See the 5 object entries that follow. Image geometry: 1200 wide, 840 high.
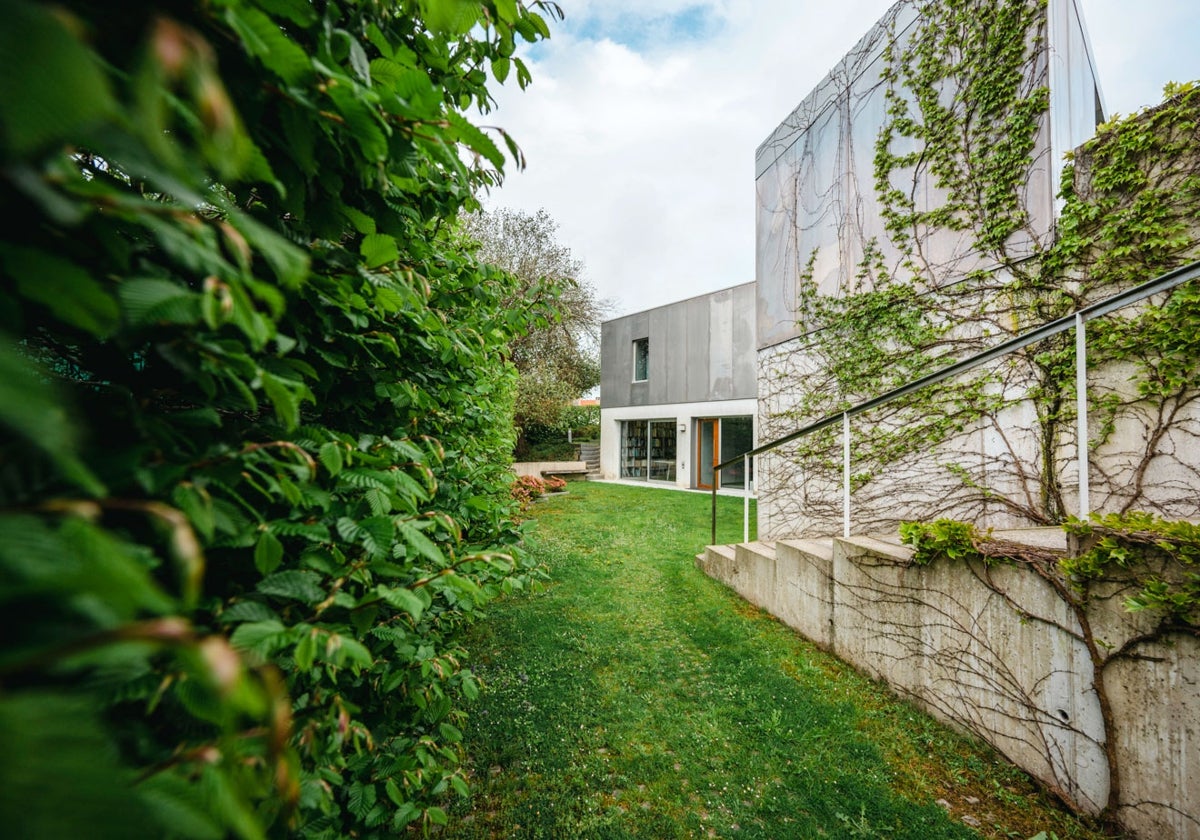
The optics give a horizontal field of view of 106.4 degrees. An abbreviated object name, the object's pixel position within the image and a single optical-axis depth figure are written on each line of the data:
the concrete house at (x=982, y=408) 2.00
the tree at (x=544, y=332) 14.03
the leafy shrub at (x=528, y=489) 8.77
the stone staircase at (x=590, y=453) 18.52
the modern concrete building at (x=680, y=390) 12.73
